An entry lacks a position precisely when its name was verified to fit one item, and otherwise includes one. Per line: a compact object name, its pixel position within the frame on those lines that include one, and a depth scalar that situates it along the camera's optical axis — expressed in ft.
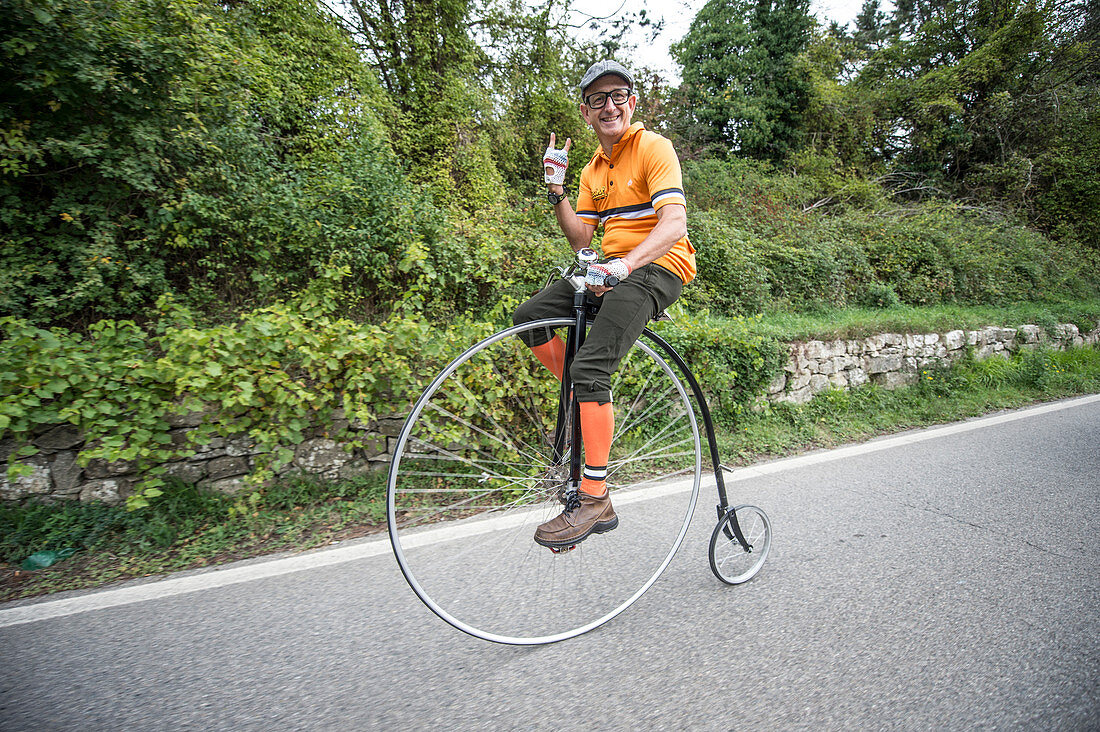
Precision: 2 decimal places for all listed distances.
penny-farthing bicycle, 7.11
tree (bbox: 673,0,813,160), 55.47
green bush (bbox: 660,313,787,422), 14.90
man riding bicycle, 6.68
